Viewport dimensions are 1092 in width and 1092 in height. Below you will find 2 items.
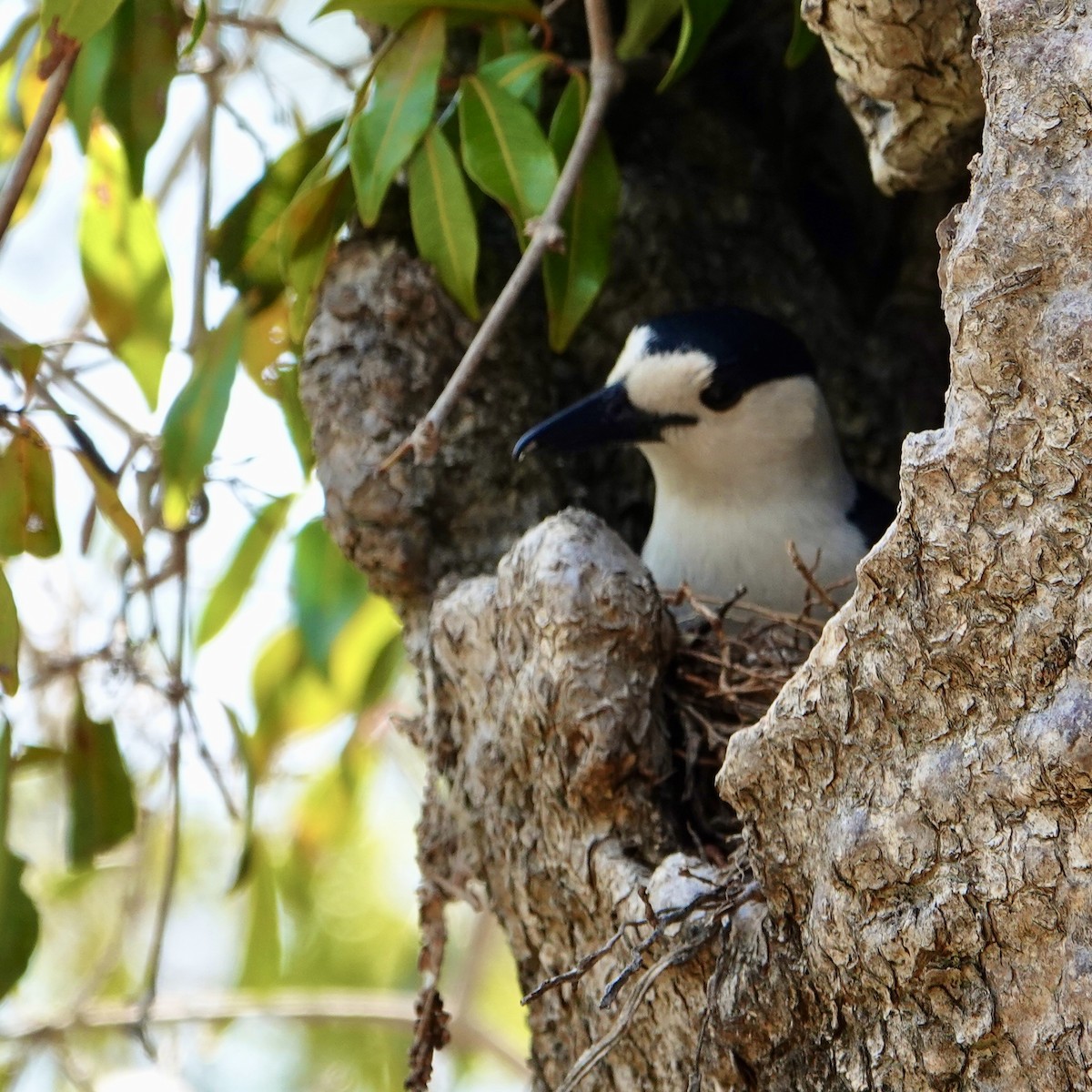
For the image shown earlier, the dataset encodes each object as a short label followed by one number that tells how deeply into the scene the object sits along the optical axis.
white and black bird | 5.43
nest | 4.32
